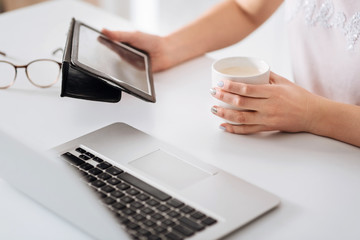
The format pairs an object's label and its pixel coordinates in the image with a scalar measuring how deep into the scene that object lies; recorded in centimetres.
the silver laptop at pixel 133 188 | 86
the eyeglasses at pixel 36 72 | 129
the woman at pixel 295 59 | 113
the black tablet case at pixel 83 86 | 114
